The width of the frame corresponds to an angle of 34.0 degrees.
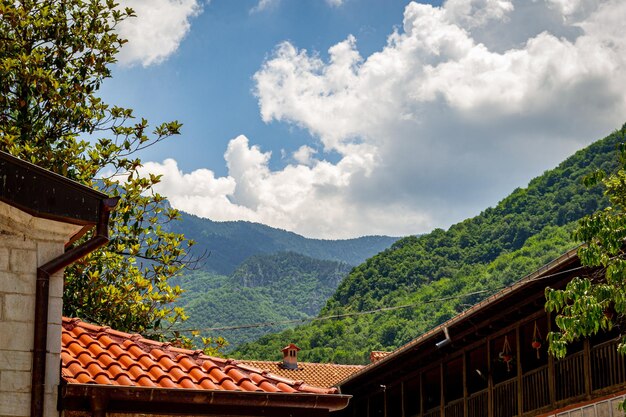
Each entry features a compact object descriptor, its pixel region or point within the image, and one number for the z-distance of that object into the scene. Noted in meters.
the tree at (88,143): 17.42
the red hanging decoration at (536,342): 18.70
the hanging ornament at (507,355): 20.05
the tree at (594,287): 10.50
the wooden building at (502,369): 16.98
